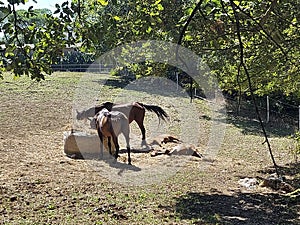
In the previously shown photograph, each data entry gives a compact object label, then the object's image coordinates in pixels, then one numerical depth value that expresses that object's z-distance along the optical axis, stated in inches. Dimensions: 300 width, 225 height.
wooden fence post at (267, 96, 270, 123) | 650.8
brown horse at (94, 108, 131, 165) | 333.4
